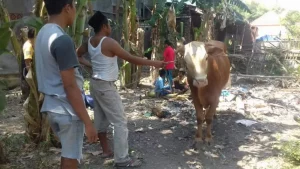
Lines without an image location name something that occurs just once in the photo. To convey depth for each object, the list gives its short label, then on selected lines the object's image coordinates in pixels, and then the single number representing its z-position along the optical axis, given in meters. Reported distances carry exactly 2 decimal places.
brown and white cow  4.32
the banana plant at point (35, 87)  4.41
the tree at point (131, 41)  9.48
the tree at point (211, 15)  11.84
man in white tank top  3.75
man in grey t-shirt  2.21
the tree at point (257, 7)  62.84
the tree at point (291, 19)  29.49
